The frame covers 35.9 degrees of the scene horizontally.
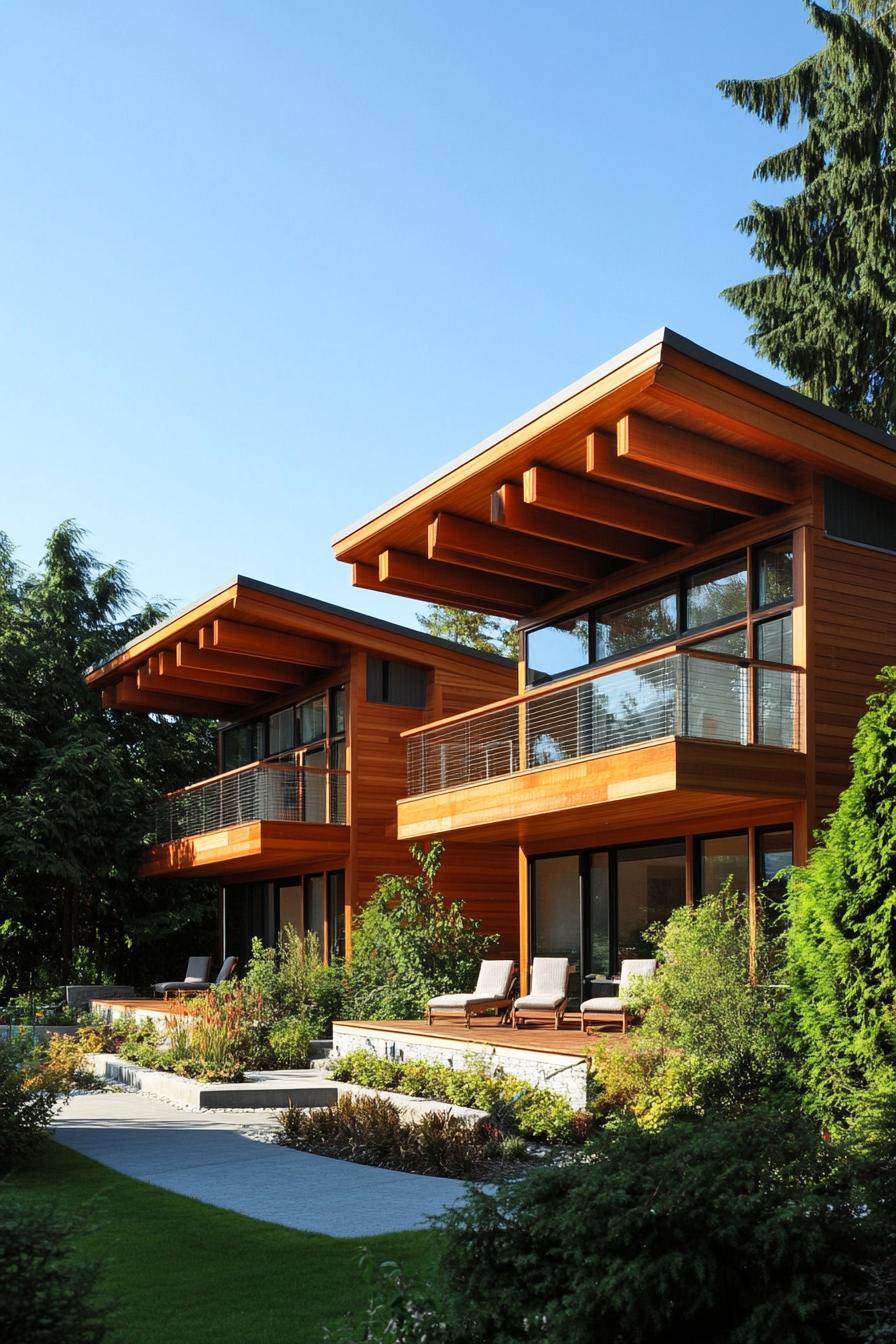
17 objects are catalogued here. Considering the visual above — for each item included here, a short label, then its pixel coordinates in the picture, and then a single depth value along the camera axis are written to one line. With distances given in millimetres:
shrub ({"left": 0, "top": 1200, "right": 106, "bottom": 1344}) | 4012
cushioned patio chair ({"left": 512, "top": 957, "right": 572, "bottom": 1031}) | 15578
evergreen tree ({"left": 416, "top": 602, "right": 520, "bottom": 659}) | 44438
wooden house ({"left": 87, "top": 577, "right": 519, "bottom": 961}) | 22422
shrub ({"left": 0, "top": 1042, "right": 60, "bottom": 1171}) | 10609
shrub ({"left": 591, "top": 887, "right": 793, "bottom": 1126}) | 11023
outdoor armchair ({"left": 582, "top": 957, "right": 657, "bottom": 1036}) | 14383
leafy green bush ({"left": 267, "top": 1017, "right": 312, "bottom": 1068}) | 17094
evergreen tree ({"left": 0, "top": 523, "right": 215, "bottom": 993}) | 26500
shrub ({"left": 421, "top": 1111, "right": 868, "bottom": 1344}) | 4676
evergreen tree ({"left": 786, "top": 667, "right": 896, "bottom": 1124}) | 10047
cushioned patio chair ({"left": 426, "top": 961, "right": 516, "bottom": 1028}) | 16078
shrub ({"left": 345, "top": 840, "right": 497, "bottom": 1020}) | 18750
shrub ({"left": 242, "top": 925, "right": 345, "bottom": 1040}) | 19312
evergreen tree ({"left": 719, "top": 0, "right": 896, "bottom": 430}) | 25000
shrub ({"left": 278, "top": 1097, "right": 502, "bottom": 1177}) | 10656
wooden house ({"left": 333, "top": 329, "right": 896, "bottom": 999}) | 13898
